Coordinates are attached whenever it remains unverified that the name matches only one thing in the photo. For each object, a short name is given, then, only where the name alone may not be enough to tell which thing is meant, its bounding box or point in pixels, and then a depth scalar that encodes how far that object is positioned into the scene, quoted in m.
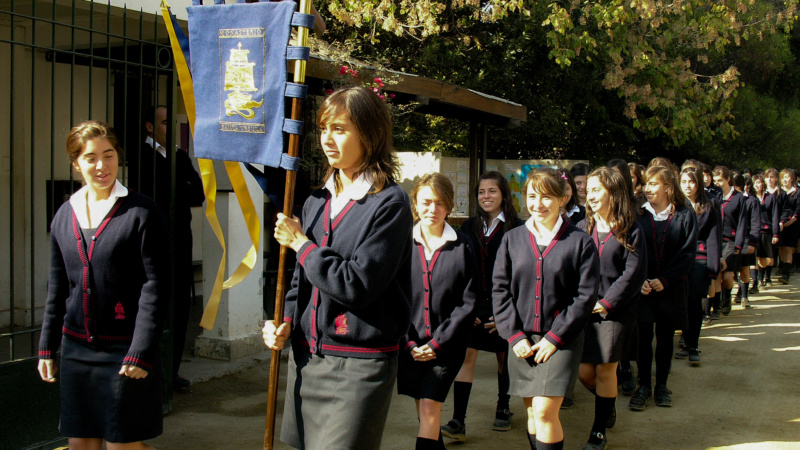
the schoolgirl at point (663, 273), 5.66
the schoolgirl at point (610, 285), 4.71
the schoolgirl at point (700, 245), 6.98
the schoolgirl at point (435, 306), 4.07
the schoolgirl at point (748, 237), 10.40
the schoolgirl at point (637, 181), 6.53
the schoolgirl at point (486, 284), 4.88
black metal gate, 6.53
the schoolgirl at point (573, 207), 6.04
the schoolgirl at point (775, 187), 12.44
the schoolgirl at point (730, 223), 9.47
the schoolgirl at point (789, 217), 12.72
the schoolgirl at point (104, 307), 3.20
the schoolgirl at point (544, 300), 3.88
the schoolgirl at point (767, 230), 12.02
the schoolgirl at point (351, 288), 2.53
